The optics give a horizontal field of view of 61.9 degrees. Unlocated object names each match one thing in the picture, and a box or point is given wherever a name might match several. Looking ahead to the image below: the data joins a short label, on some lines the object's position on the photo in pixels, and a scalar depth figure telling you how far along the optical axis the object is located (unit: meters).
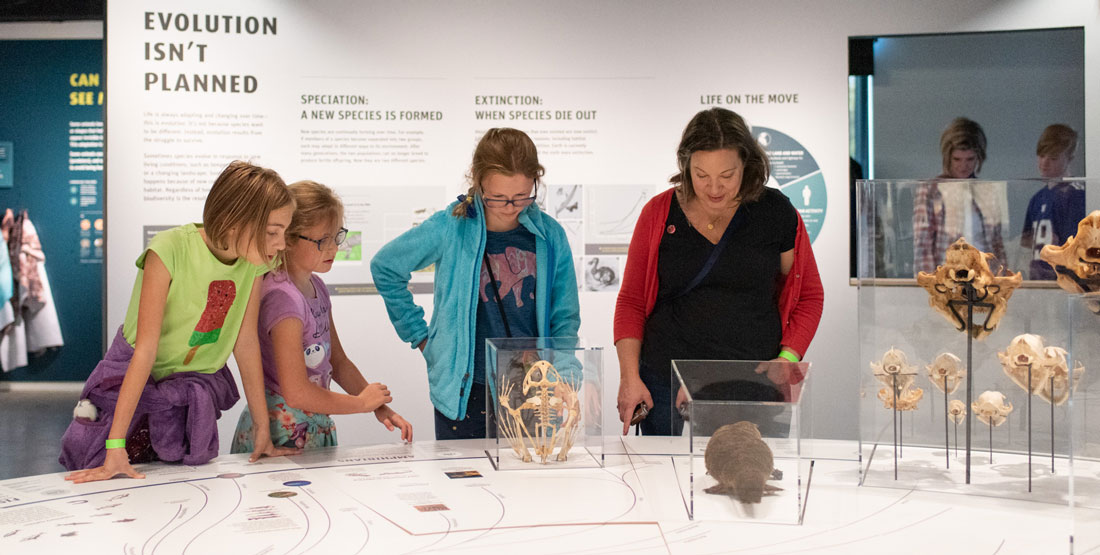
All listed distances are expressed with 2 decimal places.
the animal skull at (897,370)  2.08
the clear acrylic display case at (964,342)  1.97
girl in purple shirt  2.49
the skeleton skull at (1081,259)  1.85
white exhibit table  1.64
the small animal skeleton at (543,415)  2.17
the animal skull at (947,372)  2.04
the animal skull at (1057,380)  1.93
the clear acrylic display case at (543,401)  2.17
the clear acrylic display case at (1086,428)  1.59
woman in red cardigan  2.67
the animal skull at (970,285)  1.99
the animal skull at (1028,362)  1.95
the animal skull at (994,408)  2.00
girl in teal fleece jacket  2.80
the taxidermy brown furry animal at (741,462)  1.74
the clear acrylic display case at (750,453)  1.74
